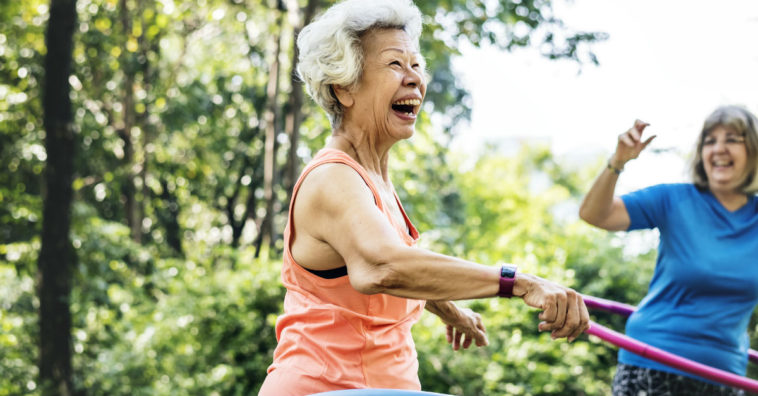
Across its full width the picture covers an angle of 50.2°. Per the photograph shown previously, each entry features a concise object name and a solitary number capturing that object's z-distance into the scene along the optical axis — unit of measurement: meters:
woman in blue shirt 3.13
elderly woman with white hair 1.77
